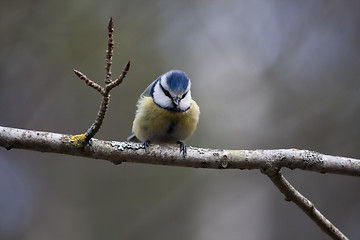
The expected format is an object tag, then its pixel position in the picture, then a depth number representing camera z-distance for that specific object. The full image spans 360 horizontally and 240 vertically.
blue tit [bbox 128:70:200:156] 5.61
